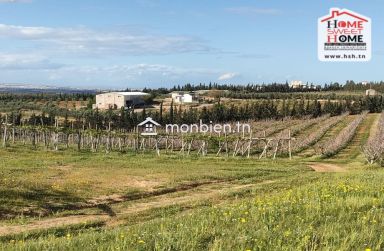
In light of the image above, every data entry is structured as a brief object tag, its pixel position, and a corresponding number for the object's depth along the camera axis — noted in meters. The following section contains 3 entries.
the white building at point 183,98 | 145.50
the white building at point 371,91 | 144.40
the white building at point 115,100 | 139.12
